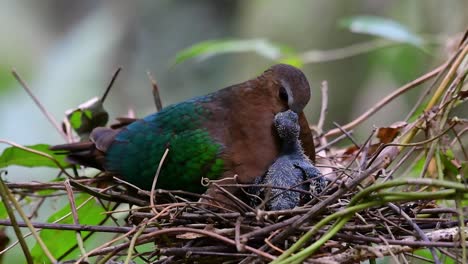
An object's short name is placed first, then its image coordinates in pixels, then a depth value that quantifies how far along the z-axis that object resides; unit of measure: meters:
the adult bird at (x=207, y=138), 5.07
